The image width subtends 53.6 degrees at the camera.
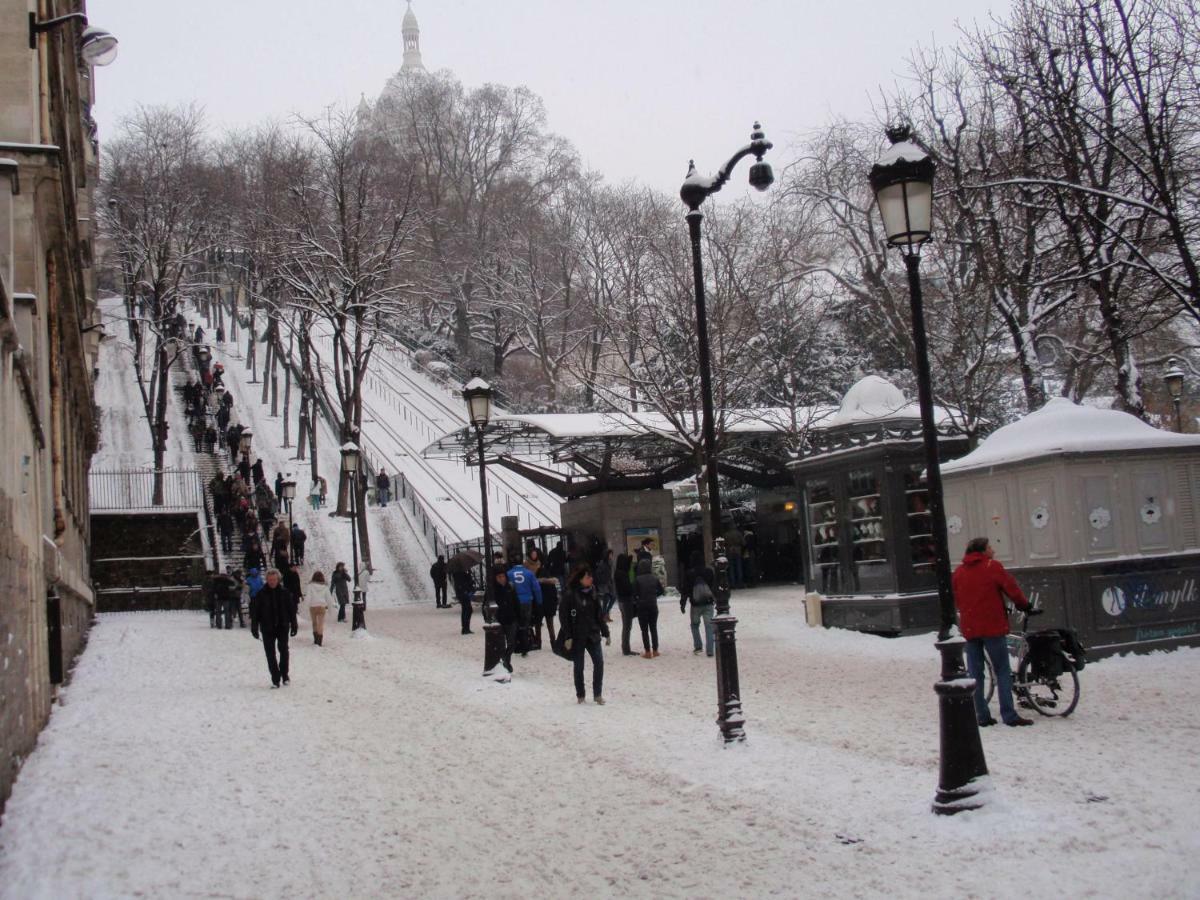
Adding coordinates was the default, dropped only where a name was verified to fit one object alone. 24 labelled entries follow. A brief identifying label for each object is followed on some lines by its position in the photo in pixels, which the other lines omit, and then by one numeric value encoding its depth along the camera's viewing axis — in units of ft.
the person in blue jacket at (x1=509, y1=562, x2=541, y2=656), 56.59
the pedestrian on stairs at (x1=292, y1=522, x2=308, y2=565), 102.94
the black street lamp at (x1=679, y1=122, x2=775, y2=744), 33.14
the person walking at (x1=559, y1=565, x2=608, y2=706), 42.09
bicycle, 33.99
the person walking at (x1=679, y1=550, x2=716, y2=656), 57.00
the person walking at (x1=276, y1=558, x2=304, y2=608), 73.00
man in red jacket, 32.73
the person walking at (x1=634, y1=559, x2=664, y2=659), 57.57
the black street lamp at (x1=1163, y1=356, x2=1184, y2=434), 81.46
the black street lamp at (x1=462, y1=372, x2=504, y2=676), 55.57
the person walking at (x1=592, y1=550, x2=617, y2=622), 73.10
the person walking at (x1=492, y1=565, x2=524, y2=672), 52.60
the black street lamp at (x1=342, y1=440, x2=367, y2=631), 75.82
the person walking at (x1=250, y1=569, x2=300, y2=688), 49.44
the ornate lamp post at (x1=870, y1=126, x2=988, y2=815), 23.68
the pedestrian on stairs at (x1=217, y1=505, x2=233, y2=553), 111.31
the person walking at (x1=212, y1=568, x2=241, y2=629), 82.43
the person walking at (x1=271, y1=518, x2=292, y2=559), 98.07
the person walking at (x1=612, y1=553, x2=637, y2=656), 60.34
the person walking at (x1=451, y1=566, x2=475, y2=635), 74.69
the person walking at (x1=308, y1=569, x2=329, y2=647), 69.97
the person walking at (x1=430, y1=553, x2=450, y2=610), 99.45
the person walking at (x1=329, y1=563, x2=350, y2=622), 87.40
